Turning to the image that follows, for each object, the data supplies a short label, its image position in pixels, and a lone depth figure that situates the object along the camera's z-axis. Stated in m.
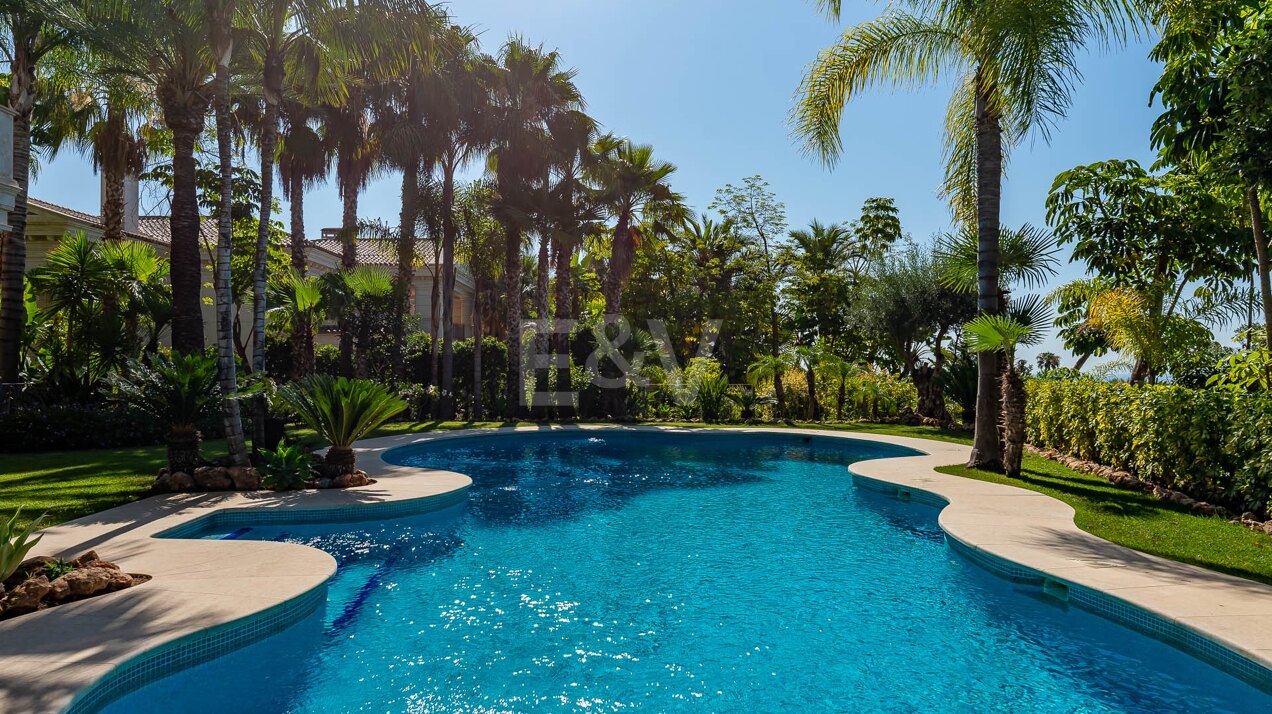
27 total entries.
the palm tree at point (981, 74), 8.88
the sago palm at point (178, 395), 8.88
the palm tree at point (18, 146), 12.83
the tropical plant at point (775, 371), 21.06
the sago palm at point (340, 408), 9.88
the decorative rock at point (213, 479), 9.13
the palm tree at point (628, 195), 23.17
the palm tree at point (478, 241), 20.92
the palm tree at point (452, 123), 19.38
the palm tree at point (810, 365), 21.26
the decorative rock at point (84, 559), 5.36
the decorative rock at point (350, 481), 9.73
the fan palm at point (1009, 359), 10.27
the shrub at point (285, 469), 9.46
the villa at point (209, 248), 20.78
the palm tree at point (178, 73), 9.54
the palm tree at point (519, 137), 20.22
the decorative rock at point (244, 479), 9.38
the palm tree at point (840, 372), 21.25
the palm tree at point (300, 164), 18.75
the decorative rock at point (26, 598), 4.62
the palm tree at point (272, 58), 9.90
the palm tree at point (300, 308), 15.06
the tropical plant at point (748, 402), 21.53
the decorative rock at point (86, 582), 4.94
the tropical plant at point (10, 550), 4.64
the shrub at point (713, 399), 21.27
